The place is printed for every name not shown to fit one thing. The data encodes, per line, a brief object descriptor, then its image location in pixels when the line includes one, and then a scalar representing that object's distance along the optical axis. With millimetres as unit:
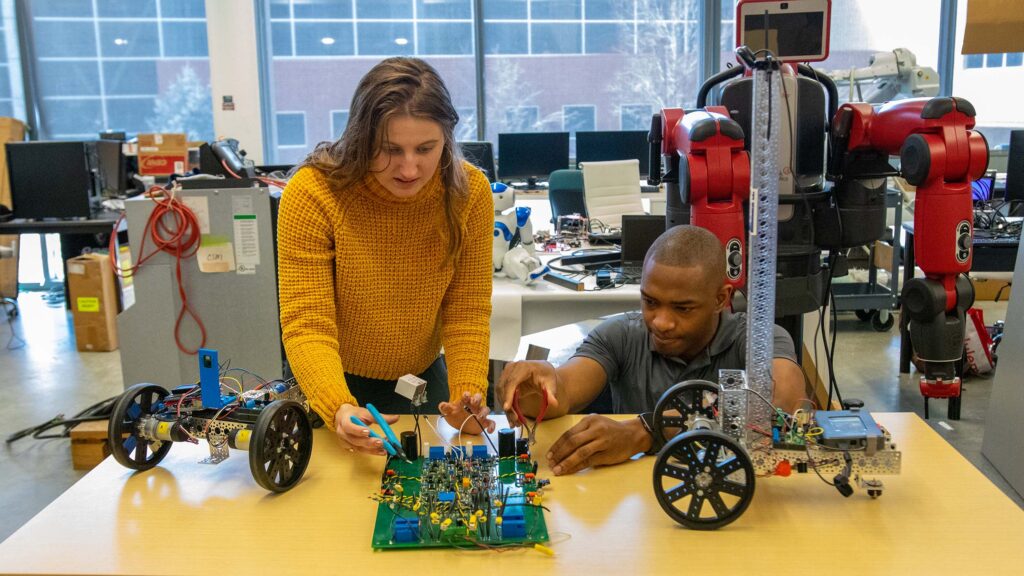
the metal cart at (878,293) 4508
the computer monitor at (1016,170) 4250
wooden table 1071
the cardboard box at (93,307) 4543
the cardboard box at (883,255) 4715
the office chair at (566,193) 4898
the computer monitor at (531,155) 6250
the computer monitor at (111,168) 5172
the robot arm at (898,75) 4035
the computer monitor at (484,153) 5702
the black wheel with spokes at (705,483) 1131
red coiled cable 3102
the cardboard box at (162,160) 5660
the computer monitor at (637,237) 3059
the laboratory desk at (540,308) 2879
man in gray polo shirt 1370
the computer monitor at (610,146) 6230
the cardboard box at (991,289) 4941
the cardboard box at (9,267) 5266
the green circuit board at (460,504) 1119
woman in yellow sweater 1458
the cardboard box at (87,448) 3053
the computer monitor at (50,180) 4770
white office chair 4426
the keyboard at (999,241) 3852
